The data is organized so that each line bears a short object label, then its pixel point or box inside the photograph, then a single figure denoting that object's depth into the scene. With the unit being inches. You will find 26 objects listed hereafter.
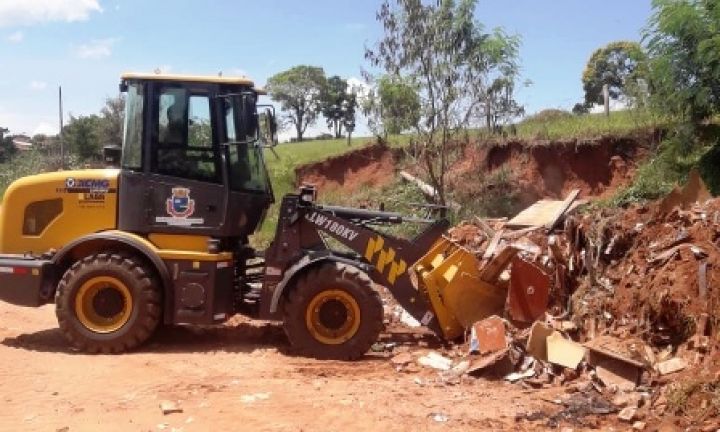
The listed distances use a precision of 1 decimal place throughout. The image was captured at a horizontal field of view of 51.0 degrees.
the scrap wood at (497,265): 311.1
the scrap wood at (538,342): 275.7
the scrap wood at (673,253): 269.3
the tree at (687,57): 474.9
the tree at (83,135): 1576.0
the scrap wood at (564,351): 264.7
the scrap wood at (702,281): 253.0
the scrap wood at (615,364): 245.6
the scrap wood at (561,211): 385.1
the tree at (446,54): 629.0
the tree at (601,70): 1553.9
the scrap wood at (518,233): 400.5
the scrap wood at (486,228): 446.4
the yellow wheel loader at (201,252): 305.1
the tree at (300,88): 2316.7
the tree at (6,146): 2035.7
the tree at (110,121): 1250.6
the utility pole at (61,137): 1064.8
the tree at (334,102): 1952.5
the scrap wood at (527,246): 347.3
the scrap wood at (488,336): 284.5
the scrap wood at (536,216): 433.4
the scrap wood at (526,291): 308.3
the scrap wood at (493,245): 363.6
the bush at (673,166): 502.0
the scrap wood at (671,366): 242.2
